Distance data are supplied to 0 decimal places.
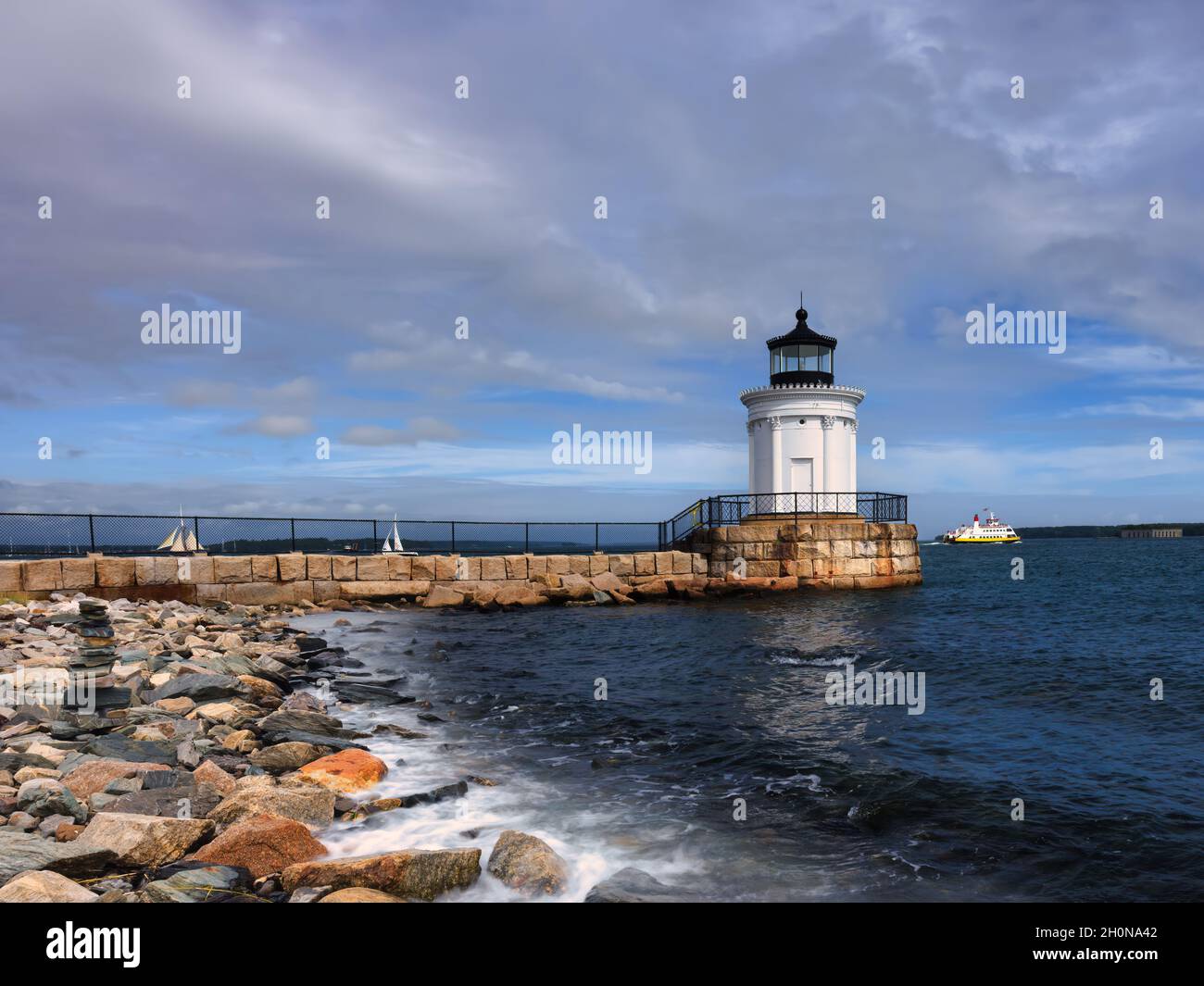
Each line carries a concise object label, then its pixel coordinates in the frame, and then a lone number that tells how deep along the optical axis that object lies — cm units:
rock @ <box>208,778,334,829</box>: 506
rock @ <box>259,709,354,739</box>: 767
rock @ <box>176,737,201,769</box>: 621
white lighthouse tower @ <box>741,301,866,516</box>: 2788
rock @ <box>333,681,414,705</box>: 1059
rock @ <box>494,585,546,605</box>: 2309
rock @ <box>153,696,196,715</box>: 780
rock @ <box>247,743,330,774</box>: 660
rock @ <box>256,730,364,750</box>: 729
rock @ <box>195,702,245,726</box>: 774
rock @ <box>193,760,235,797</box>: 556
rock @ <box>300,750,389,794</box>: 649
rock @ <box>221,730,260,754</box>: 694
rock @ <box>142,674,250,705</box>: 834
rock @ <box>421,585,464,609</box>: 2245
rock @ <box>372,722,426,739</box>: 872
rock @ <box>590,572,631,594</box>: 2517
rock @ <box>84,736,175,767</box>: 612
